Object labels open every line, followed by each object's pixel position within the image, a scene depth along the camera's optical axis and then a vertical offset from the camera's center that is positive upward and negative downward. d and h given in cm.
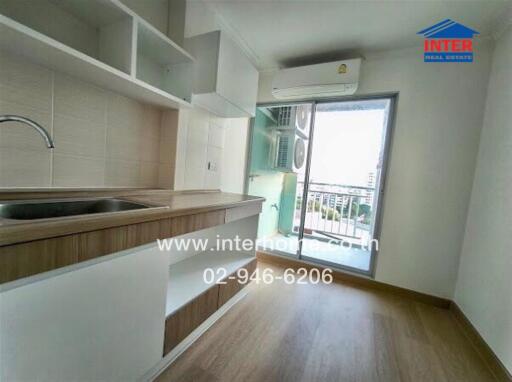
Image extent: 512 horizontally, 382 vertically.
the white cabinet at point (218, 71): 141 +70
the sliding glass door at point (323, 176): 240 +7
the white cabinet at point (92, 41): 82 +59
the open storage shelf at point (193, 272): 119 -71
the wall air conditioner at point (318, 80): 198 +99
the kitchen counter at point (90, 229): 51 -22
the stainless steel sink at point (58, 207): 84 -22
